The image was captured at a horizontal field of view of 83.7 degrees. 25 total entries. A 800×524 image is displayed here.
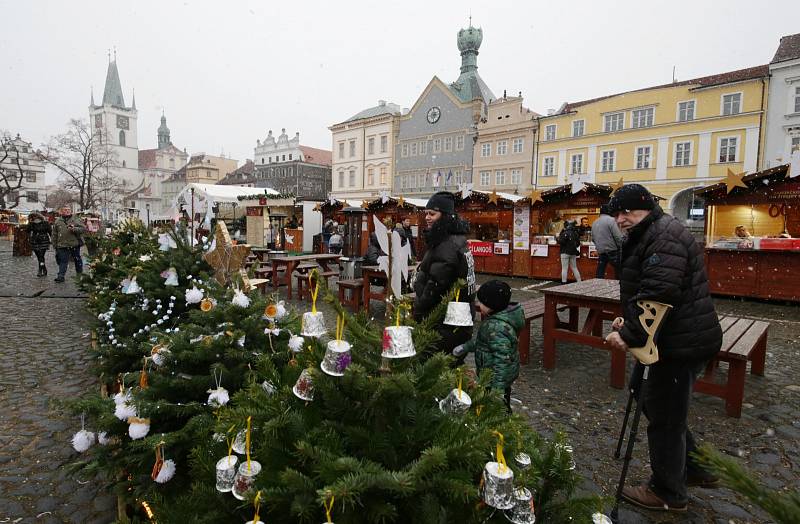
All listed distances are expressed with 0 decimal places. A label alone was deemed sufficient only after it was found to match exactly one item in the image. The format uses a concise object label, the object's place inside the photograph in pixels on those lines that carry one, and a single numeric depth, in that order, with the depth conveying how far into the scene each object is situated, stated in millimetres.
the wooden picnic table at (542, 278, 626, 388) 4781
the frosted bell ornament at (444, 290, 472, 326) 1850
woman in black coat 3705
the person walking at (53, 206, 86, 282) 11617
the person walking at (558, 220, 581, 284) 12219
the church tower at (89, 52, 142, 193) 98688
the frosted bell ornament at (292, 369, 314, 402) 1566
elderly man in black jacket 2549
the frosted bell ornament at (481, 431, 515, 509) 1274
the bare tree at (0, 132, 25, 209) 24192
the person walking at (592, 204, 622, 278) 9133
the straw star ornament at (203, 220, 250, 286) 3949
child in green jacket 3197
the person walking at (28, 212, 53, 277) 12906
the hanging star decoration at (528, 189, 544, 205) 13877
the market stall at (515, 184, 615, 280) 13156
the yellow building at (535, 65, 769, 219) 27781
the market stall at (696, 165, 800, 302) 10016
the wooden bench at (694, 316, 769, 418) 3871
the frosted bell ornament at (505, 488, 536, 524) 1359
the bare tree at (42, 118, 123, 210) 27978
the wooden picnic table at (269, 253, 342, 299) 10448
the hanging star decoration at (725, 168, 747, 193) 10885
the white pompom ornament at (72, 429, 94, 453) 2457
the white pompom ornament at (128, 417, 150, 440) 2277
